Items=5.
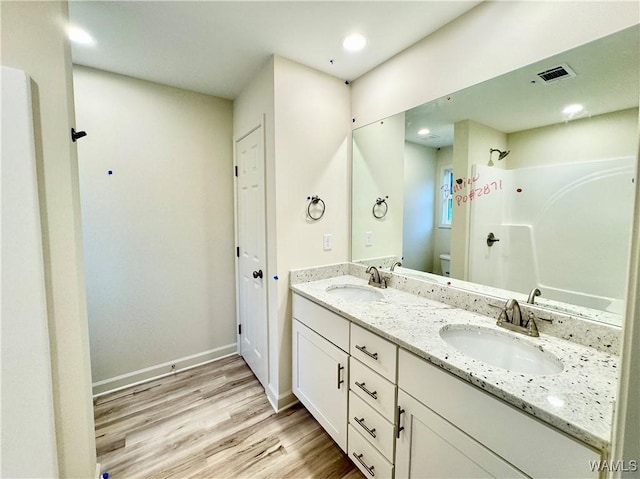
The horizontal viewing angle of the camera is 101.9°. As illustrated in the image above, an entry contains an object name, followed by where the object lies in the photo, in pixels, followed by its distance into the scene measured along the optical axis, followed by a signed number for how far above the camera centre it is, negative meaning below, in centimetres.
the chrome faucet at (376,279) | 184 -42
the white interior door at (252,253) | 200 -27
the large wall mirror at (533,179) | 102 +21
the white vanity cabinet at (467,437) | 70 -68
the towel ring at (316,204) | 193 +12
